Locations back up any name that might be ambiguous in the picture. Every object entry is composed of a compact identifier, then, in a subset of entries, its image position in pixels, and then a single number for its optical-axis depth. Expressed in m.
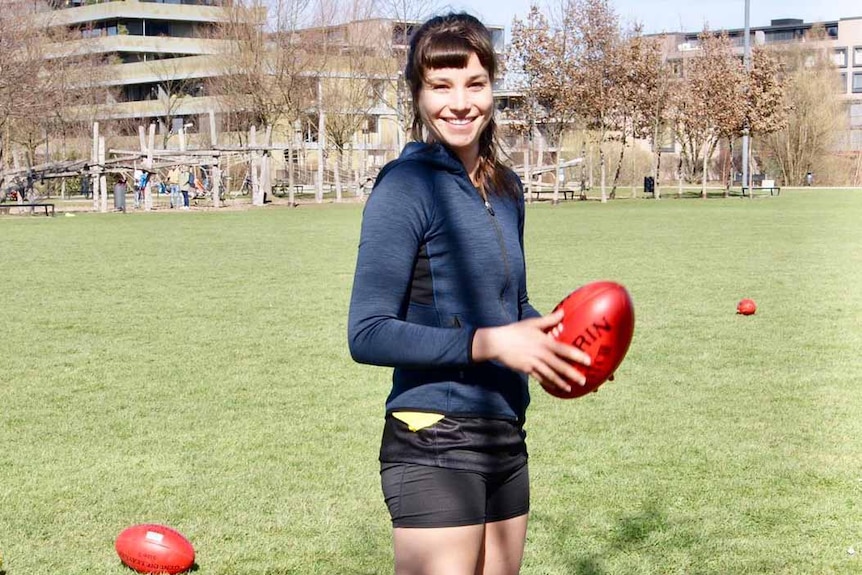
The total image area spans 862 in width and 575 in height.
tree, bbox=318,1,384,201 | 54.00
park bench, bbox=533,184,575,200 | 49.67
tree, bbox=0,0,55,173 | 40.94
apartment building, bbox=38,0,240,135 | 77.00
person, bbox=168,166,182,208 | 44.78
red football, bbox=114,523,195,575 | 4.95
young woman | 2.62
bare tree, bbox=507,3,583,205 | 49.69
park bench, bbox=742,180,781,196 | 58.83
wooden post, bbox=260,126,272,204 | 45.32
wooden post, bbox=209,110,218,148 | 47.28
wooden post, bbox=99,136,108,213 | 41.37
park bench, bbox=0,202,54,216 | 36.28
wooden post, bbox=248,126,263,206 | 44.53
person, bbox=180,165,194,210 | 44.59
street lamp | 54.92
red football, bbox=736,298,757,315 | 12.77
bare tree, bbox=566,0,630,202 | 49.97
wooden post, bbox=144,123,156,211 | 42.16
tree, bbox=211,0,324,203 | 53.44
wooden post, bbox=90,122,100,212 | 40.97
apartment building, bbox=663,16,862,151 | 107.56
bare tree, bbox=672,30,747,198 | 52.47
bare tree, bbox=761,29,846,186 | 71.00
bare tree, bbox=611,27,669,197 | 50.75
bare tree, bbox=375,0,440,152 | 52.16
